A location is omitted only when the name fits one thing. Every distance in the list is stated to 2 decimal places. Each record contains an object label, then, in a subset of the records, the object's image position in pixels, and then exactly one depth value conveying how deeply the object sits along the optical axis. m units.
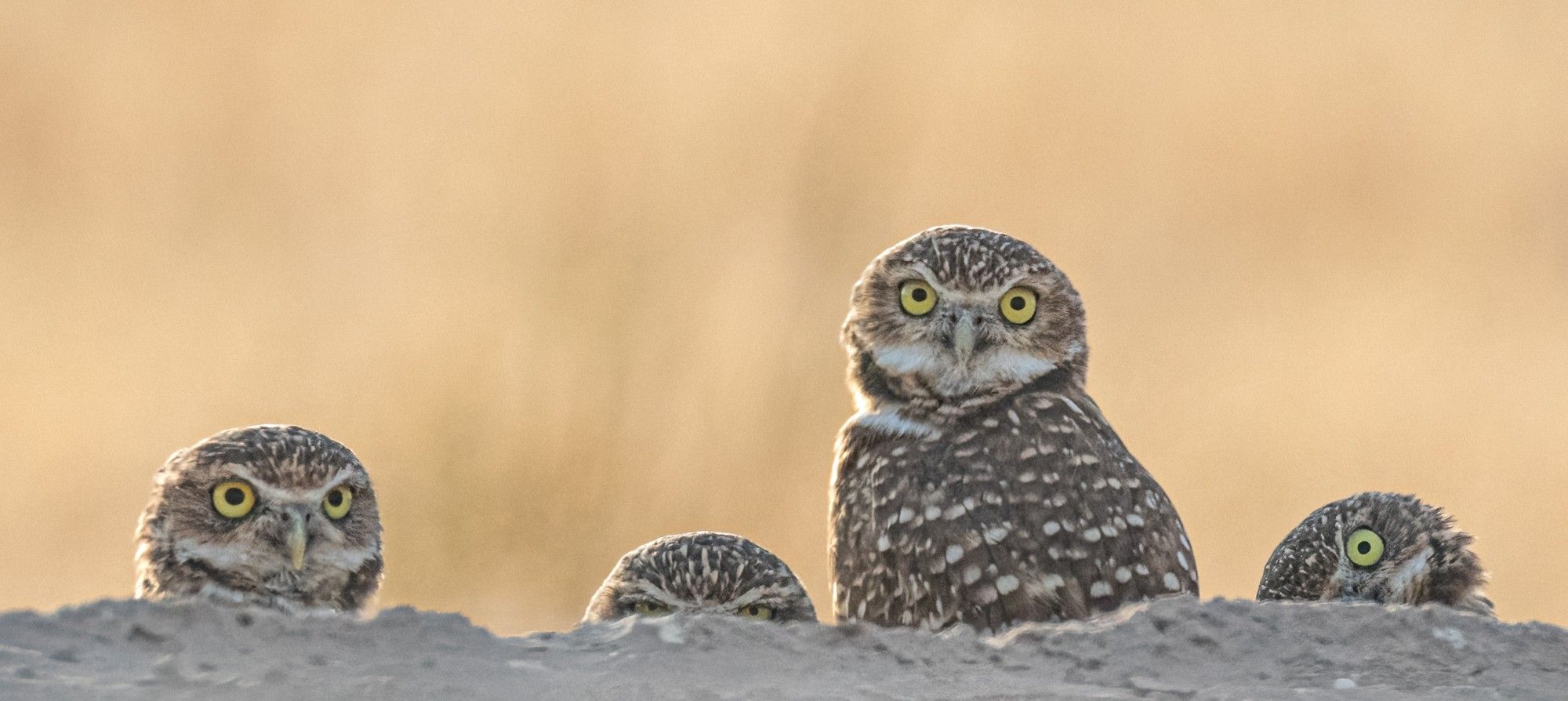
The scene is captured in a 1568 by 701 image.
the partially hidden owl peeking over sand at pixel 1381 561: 11.43
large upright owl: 10.04
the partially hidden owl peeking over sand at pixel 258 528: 10.49
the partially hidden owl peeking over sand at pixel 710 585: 10.97
